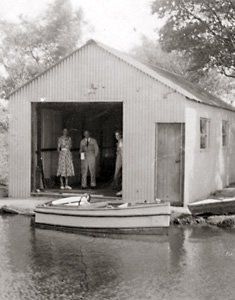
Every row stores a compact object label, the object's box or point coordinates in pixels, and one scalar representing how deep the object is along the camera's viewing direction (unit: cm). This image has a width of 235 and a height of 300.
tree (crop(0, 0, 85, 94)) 4094
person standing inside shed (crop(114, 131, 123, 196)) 1917
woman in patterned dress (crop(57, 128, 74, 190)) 2009
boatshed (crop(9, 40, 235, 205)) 1784
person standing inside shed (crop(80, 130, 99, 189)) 2038
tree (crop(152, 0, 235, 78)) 2508
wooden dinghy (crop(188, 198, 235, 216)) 1663
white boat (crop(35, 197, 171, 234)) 1508
